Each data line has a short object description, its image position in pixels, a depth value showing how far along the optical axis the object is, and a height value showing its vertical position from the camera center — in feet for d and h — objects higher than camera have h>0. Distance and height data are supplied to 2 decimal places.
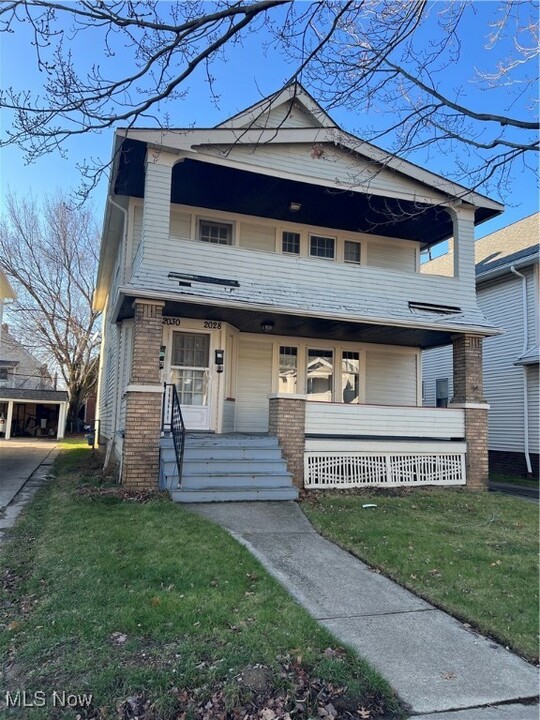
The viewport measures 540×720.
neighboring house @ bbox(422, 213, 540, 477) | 45.80 +6.98
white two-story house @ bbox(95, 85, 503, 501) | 29.73 +6.74
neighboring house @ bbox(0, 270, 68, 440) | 90.22 +1.78
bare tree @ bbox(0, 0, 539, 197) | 13.93 +10.98
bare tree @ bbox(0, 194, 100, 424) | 96.48 +22.93
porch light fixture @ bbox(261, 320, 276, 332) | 36.42 +6.52
